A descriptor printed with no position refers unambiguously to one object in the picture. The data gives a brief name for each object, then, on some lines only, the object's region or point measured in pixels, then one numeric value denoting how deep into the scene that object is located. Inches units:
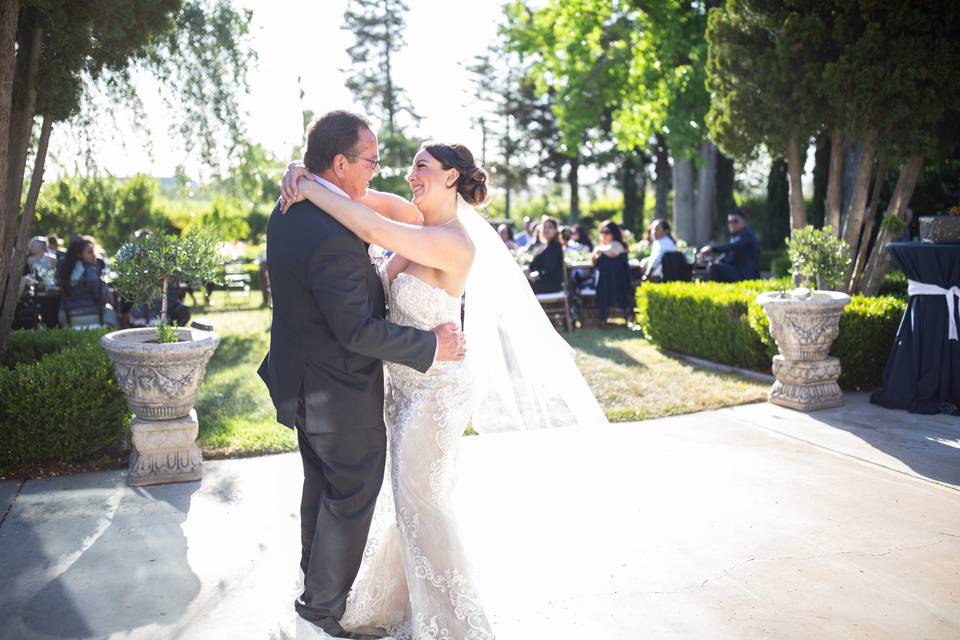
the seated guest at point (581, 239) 657.7
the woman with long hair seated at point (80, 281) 417.1
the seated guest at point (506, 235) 633.6
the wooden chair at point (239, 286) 789.1
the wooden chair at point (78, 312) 415.2
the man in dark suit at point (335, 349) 114.4
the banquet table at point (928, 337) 261.0
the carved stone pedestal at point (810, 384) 271.9
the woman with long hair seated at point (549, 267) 467.5
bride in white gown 123.4
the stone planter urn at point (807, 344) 268.4
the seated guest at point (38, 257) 414.9
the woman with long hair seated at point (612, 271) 483.2
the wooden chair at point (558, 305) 461.4
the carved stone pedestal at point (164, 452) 207.3
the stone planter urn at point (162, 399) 203.8
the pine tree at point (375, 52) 1672.0
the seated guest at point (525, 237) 759.1
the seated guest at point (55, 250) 526.6
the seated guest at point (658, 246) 502.9
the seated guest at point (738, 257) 467.8
